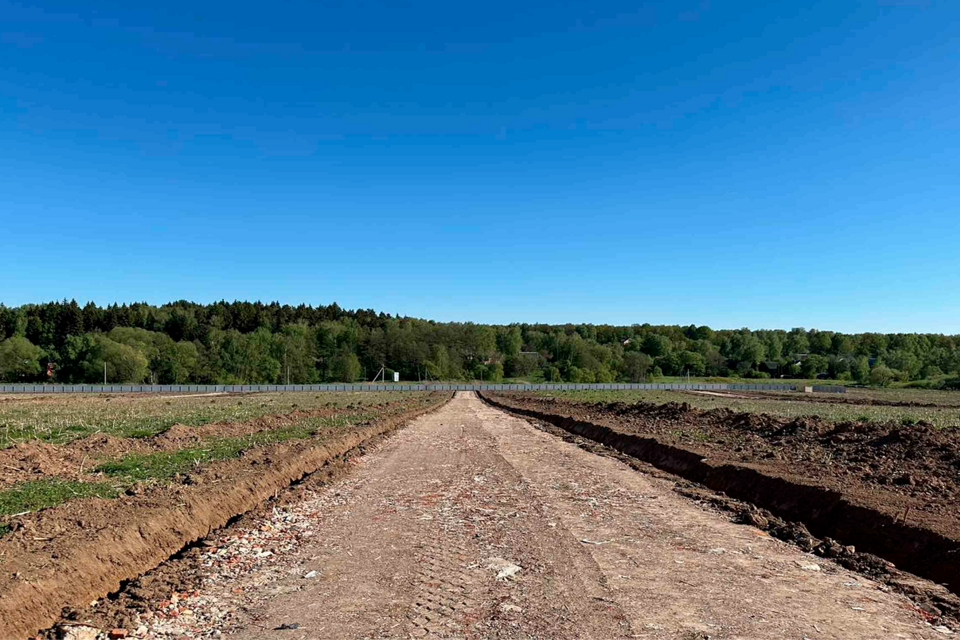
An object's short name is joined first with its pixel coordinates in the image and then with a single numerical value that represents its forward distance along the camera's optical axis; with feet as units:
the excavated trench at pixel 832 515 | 30.19
